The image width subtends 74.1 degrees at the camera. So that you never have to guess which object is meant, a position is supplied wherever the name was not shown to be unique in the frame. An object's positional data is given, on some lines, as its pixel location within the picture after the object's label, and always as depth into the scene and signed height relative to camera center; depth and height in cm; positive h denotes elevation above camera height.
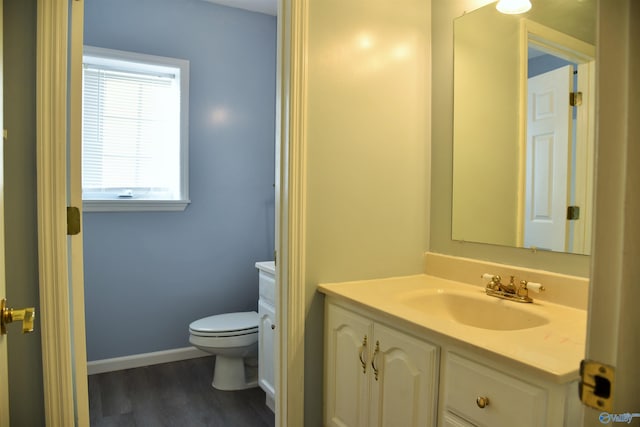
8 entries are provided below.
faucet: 150 -32
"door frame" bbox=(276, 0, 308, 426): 162 +0
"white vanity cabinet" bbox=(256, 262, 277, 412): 227 -72
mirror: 142 +29
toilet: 256 -88
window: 282 +47
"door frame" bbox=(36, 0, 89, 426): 122 -3
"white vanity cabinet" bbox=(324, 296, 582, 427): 94 -49
